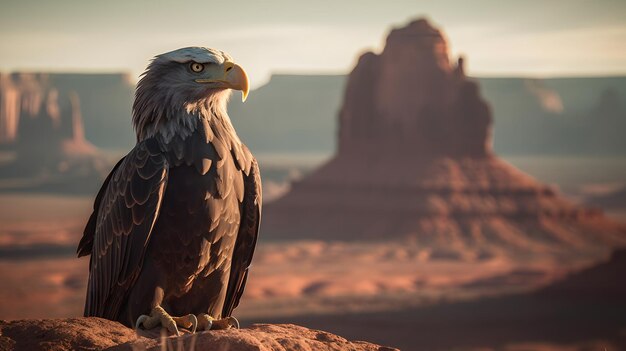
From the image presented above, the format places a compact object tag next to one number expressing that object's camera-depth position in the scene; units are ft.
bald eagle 49.73
